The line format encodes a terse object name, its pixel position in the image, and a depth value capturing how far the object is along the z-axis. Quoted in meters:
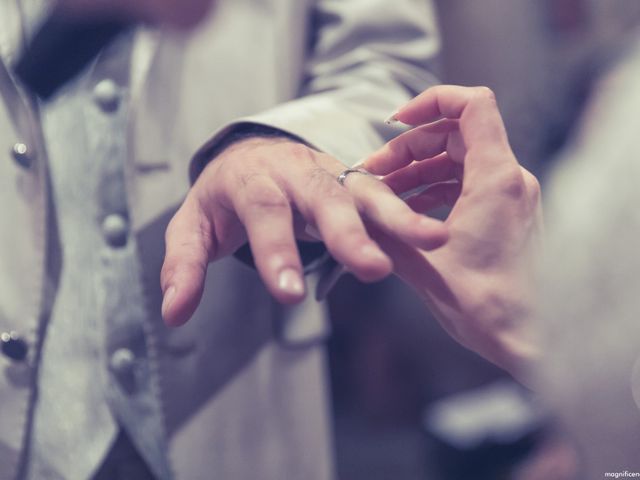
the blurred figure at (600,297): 0.23
